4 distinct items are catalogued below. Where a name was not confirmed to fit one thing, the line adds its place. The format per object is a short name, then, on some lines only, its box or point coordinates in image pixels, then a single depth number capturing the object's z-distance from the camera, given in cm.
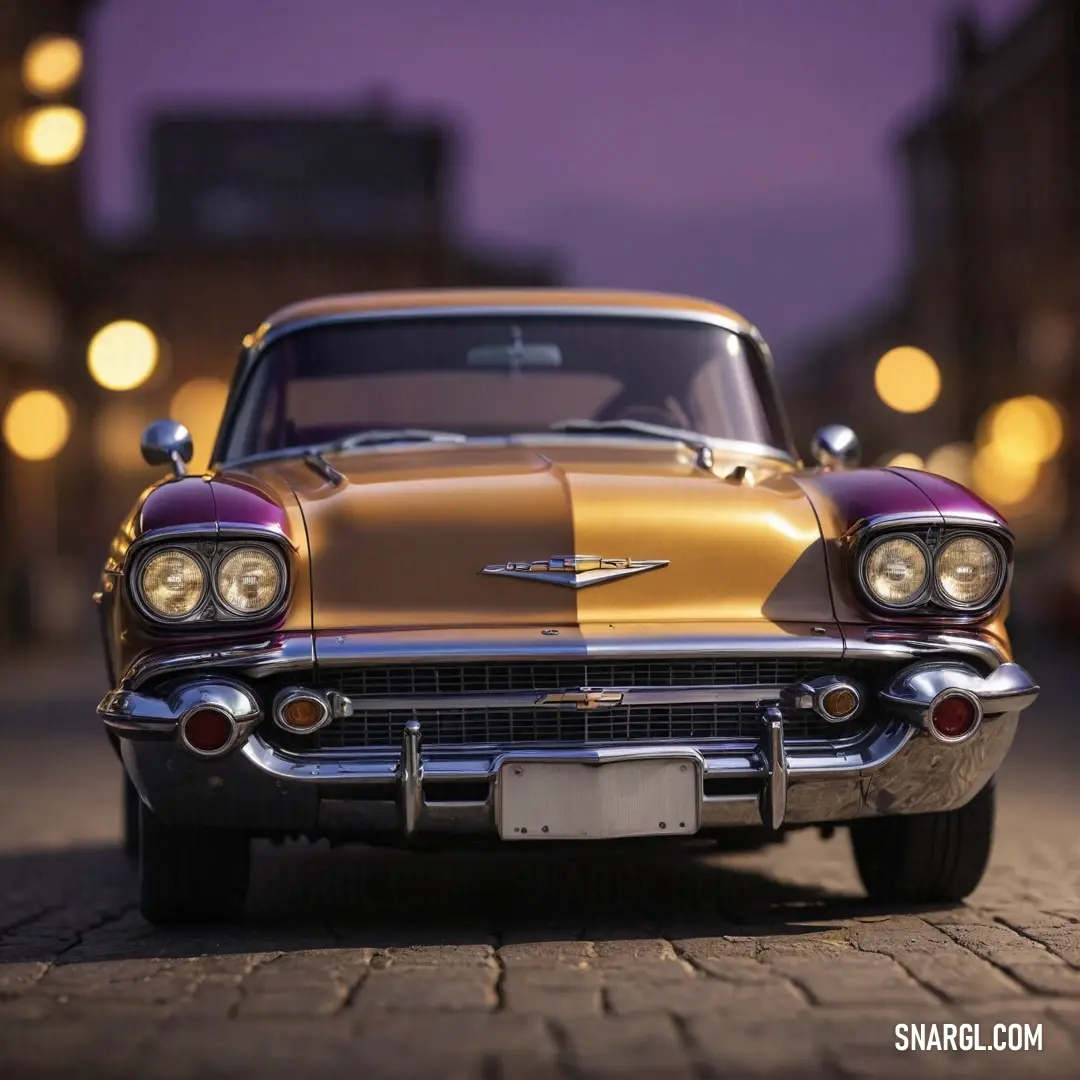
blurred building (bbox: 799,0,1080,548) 3803
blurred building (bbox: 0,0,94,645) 2398
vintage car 451
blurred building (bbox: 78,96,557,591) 5759
